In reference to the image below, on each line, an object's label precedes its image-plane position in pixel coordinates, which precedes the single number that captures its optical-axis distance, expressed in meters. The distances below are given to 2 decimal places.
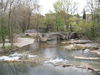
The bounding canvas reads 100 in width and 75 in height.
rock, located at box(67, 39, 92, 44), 26.15
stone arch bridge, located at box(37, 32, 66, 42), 30.62
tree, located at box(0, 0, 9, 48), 17.52
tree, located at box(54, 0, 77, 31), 38.67
